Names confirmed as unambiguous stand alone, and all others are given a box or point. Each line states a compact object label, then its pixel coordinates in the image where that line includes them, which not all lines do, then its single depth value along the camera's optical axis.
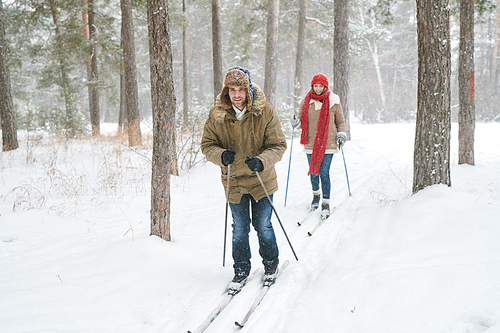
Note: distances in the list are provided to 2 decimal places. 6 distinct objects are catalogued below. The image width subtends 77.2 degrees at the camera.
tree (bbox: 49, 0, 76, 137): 12.30
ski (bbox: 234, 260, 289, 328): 2.48
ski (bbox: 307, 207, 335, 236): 4.31
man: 2.82
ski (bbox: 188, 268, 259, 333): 2.46
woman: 5.01
